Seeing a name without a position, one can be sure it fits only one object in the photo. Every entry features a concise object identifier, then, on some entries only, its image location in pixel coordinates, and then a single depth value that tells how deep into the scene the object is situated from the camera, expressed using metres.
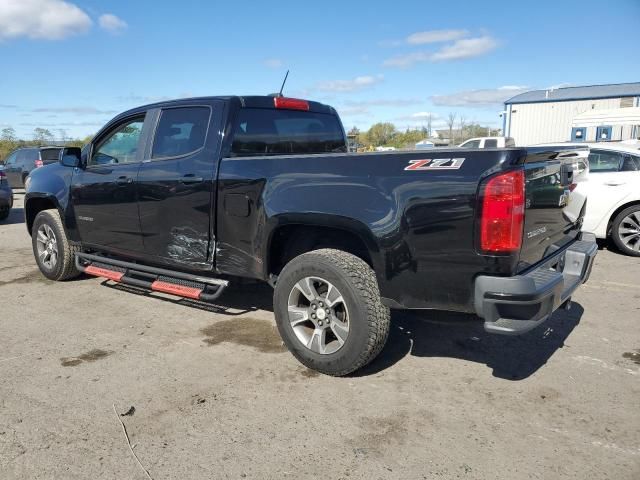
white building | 33.47
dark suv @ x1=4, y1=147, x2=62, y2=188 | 17.41
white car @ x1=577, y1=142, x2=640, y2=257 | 7.06
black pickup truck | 2.80
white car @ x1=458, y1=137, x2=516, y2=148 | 16.37
